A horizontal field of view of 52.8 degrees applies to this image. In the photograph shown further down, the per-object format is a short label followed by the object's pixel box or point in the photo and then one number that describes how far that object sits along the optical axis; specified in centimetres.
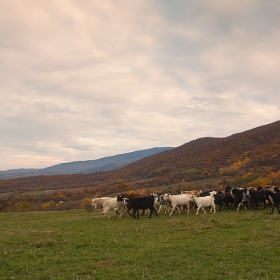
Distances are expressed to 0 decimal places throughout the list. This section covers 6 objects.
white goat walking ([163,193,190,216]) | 2273
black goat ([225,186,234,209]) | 2472
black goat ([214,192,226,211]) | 2383
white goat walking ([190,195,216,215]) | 2219
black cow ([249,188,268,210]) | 2300
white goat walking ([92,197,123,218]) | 2286
